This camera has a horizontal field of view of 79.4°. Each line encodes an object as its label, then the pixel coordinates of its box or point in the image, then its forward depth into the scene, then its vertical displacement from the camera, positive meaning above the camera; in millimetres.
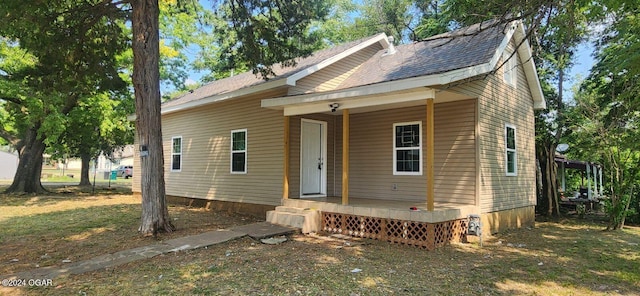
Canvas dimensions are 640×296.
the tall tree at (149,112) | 7340 +1050
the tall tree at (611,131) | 9686 +1100
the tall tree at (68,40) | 7973 +2886
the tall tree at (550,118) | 12703 +1736
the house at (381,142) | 7445 +666
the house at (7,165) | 38594 +79
